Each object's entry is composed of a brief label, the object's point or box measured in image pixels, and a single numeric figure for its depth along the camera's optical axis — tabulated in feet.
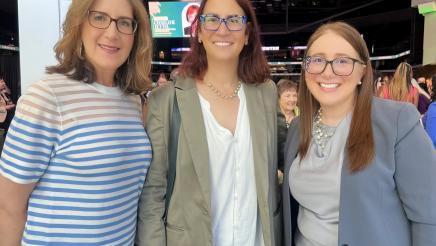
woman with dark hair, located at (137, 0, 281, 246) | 5.32
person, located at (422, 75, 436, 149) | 12.55
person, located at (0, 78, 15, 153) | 12.35
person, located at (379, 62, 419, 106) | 16.75
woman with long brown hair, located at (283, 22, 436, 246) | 4.63
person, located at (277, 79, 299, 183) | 15.51
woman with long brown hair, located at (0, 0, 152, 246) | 4.23
